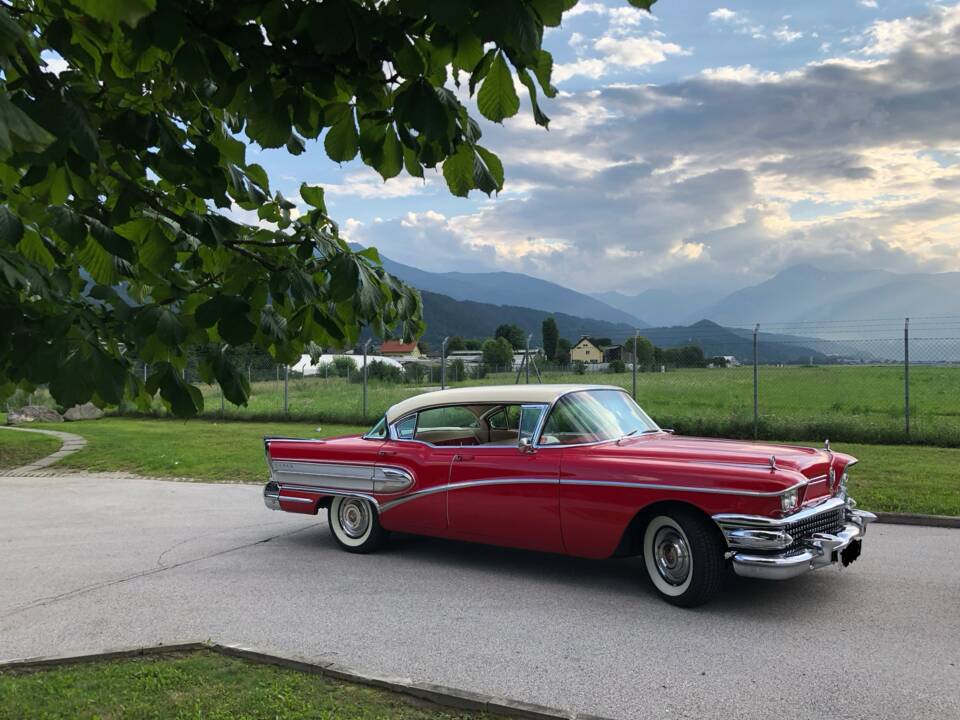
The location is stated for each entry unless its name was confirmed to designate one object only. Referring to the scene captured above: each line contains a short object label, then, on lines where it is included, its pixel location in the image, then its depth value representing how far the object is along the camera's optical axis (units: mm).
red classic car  5520
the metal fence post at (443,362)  20119
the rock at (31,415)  26266
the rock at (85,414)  27228
